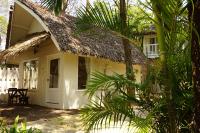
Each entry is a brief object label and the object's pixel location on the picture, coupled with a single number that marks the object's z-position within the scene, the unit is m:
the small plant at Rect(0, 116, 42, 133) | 2.96
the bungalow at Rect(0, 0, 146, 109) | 7.46
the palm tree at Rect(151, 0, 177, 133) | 1.95
